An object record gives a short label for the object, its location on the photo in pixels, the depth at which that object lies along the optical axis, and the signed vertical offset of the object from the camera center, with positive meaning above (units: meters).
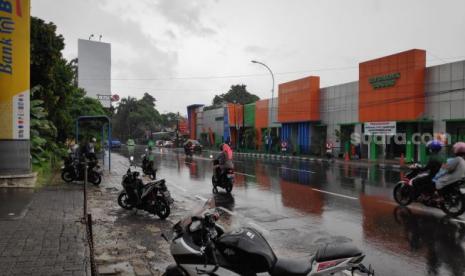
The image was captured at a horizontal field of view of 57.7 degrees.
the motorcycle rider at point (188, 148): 32.91 -0.82
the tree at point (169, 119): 108.00 +4.62
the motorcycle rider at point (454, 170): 9.04 -0.66
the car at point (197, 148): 42.81 -1.07
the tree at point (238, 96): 91.56 +9.29
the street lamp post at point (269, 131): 41.18 +0.72
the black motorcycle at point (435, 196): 8.98 -1.32
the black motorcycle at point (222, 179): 13.00 -1.28
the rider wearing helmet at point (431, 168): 9.69 -0.68
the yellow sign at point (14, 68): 11.81 +1.96
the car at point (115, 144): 60.38 -1.00
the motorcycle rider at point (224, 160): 13.05 -0.72
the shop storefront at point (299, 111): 38.09 +2.54
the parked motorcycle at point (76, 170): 14.95 -1.20
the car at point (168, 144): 66.39 -1.06
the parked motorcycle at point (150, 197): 9.11 -1.32
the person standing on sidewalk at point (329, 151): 31.00 -0.94
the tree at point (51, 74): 17.75 +2.98
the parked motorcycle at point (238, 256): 3.67 -1.06
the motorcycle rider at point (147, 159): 18.00 -0.93
